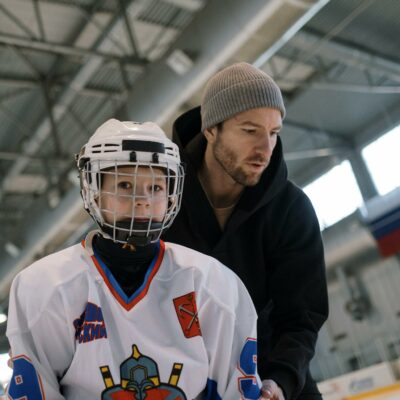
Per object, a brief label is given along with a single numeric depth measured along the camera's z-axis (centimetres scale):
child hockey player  127
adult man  177
